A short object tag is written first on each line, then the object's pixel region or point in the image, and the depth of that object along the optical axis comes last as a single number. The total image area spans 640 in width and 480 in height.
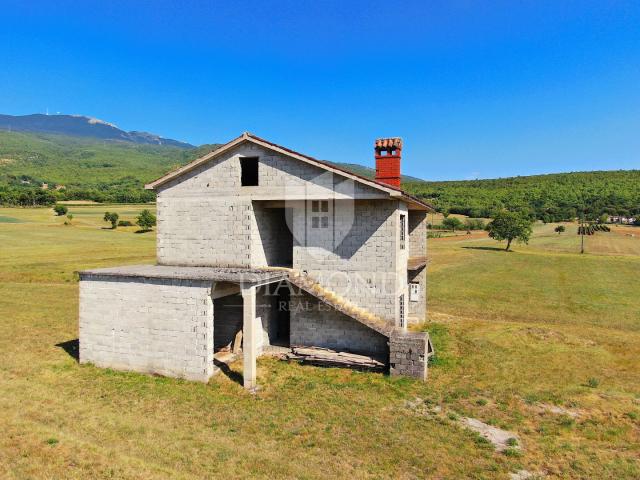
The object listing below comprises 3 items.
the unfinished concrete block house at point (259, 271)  15.38
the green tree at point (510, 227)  70.62
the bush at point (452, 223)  109.38
